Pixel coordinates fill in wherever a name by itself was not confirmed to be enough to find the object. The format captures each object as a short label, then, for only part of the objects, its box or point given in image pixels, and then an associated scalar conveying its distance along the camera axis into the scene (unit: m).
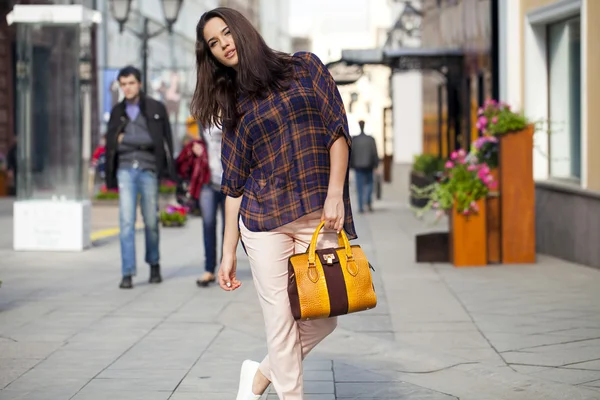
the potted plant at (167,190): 21.45
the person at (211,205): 10.61
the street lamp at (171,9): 22.33
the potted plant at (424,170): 23.62
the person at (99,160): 22.52
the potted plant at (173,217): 18.38
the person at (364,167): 23.09
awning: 22.94
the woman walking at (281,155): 4.55
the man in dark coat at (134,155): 10.45
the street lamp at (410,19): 31.97
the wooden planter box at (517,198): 12.03
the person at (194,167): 10.82
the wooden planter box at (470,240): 11.91
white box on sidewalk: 14.12
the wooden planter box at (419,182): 23.48
